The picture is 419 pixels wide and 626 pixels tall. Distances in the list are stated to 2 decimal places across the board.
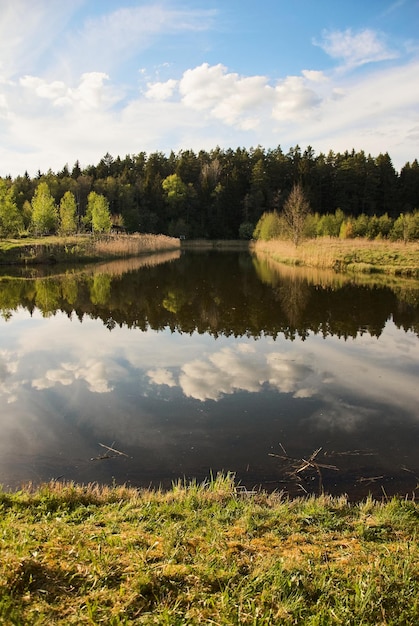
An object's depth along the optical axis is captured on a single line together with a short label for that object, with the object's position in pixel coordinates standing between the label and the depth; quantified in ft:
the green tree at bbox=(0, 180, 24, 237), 129.90
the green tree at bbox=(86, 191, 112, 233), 164.55
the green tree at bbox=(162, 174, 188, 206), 247.29
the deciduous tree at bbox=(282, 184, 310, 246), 138.13
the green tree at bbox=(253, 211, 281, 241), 182.84
